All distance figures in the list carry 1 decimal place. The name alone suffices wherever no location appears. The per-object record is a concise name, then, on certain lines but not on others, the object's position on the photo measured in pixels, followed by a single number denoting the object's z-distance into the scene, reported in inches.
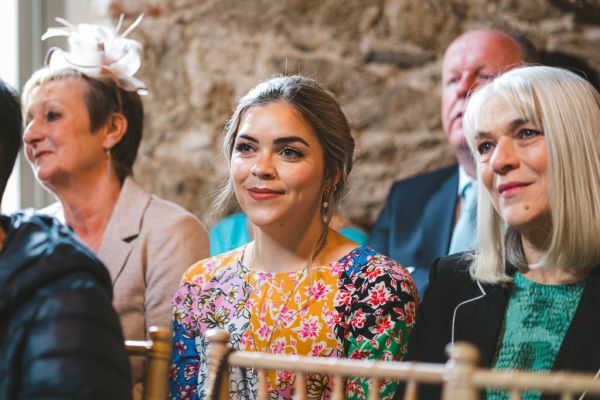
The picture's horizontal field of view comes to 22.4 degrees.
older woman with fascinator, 94.8
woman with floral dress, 81.4
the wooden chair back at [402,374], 59.5
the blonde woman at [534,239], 74.8
